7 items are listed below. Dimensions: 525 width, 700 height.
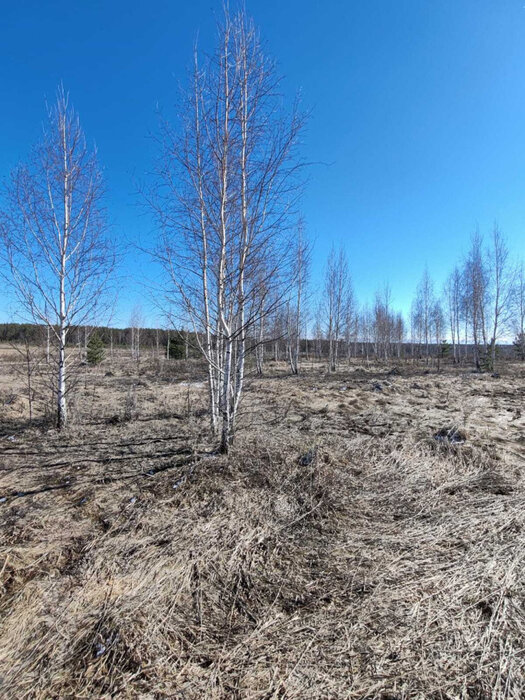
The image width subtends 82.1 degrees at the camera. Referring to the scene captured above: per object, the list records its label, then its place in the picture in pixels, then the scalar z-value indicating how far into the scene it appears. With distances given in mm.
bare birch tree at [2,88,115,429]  5461
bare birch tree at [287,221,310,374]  16880
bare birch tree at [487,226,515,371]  19750
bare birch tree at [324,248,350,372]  19500
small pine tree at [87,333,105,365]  18672
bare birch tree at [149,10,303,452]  4074
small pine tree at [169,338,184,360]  20994
